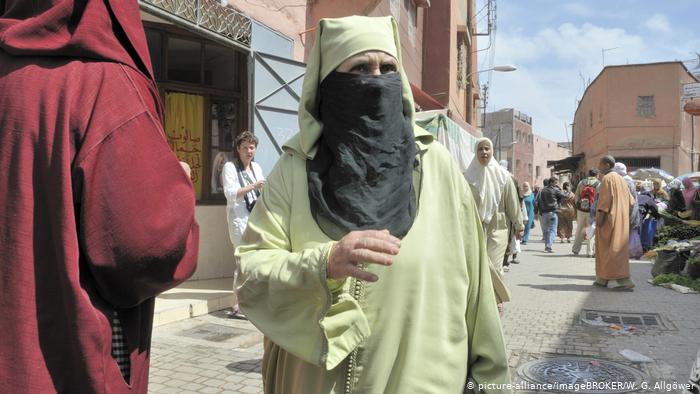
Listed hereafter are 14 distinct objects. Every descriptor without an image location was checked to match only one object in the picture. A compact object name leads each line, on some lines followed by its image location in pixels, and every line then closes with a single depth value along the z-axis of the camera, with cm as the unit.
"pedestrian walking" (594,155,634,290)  810
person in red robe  126
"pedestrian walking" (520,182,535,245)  1557
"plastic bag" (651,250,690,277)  897
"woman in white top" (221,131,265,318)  541
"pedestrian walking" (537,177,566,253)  1380
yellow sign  736
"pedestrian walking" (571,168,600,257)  1261
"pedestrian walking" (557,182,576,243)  1579
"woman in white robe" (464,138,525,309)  586
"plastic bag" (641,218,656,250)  1381
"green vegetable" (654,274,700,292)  813
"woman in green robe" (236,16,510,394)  154
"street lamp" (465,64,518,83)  2420
